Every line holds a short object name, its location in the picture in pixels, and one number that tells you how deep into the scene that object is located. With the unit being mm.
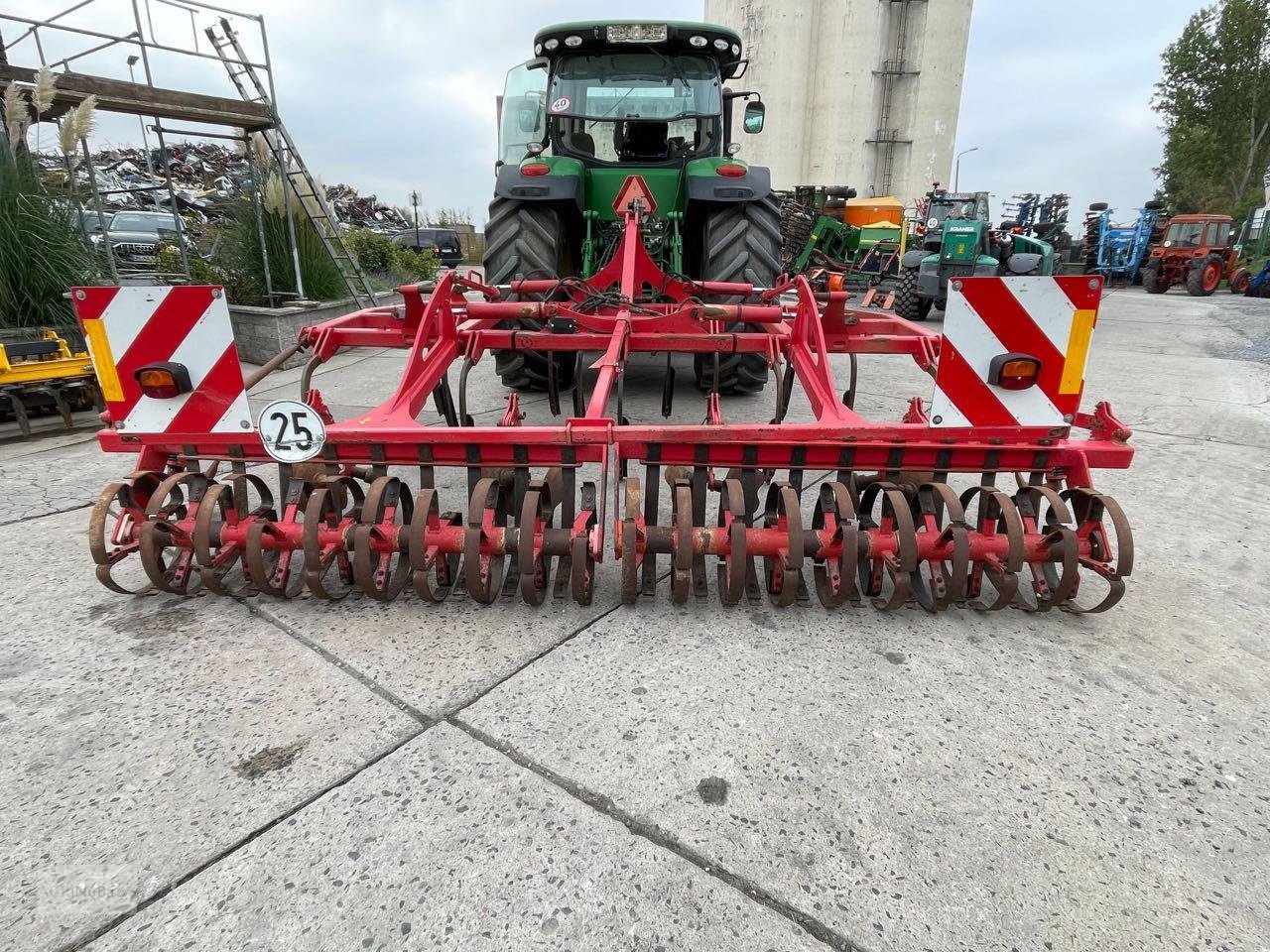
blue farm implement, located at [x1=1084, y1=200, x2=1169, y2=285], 20688
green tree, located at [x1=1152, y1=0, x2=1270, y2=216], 30125
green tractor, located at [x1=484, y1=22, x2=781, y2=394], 5027
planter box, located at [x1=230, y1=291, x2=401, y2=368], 7059
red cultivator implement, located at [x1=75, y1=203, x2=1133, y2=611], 2406
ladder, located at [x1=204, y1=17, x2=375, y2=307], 7156
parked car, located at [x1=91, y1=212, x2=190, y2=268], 10546
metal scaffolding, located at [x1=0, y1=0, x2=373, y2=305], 5754
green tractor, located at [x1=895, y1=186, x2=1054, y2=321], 10883
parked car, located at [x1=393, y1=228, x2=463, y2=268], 20750
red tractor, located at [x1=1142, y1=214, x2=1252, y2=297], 18328
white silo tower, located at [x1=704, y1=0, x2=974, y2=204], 29016
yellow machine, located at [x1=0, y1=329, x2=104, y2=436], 4441
